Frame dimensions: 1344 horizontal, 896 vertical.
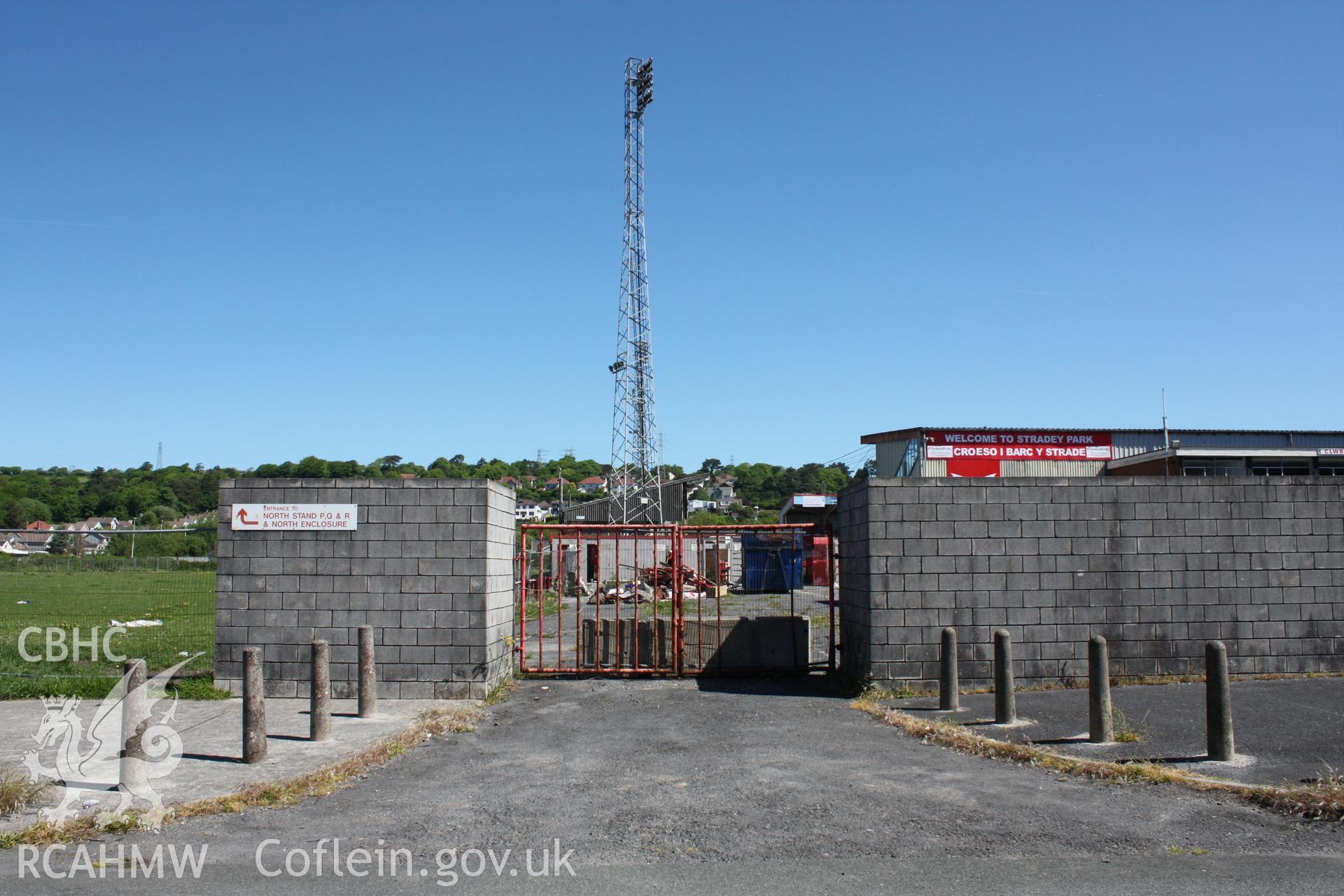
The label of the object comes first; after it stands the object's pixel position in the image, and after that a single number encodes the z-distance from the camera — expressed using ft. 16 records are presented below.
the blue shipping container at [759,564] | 95.86
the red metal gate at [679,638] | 46.68
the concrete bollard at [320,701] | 32.17
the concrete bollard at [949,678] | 37.27
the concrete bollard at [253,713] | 28.94
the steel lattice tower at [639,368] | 146.51
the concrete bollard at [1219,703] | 28.02
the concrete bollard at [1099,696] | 30.53
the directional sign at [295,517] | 42.42
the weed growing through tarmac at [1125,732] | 31.07
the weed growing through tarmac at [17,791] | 23.74
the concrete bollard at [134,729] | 25.81
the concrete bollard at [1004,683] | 33.88
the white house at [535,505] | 236.47
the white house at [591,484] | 538.39
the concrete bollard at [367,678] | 36.40
